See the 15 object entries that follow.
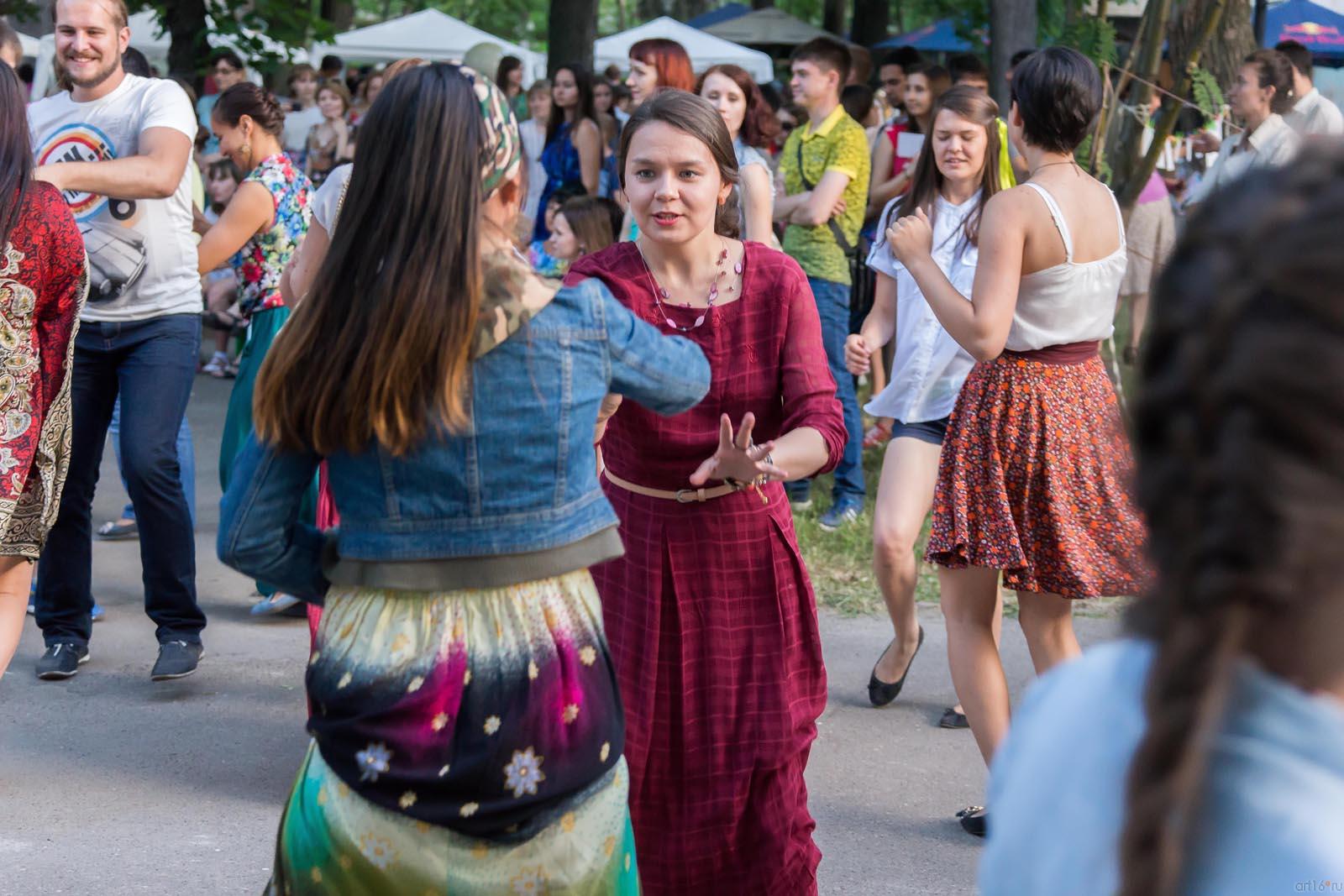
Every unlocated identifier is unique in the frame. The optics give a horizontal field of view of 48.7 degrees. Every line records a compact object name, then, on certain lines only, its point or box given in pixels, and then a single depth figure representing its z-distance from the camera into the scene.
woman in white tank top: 3.49
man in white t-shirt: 4.78
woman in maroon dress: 3.11
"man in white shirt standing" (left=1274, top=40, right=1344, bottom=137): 7.93
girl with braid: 0.94
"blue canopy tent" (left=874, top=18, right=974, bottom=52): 21.03
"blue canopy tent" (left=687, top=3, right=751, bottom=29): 23.83
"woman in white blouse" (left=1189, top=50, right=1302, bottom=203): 7.61
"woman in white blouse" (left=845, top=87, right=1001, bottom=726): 4.49
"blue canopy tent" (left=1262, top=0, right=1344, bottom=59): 18.52
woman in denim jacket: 2.03
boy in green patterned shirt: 7.20
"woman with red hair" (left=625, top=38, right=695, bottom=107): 7.45
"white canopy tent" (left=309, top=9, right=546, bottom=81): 18.53
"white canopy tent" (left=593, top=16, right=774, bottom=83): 18.30
